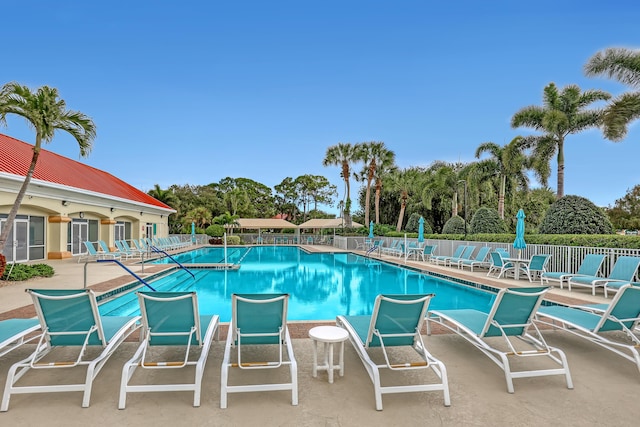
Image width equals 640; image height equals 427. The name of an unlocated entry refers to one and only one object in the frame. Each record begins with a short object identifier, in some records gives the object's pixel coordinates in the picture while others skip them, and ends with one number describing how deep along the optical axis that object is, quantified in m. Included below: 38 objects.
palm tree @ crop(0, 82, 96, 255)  9.31
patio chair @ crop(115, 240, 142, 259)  16.56
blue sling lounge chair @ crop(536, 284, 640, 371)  3.86
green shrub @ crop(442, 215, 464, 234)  23.84
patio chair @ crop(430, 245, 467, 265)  14.26
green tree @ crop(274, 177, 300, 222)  53.66
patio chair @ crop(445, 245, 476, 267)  13.84
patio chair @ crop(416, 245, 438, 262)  16.64
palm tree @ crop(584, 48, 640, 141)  12.09
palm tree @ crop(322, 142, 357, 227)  32.78
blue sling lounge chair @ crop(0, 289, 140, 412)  3.22
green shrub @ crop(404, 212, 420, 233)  31.30
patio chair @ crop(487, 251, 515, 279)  11.07
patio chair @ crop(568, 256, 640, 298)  7.96
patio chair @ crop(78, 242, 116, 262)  14.90
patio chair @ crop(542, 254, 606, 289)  8.94
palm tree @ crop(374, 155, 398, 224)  33.06
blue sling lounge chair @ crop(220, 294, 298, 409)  3.34
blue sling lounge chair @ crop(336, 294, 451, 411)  3.04
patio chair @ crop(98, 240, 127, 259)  15.86
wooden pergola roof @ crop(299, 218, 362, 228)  32.62
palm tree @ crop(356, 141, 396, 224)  32.81
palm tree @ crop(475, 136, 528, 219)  24.62
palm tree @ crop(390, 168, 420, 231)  33.50
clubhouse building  14.28
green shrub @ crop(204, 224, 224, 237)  31.72
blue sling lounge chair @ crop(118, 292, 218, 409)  3.24
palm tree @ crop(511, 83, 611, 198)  17.28
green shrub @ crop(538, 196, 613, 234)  12.40
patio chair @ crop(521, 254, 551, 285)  10.18
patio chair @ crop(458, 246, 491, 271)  12.75
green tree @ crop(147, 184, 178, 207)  35.56
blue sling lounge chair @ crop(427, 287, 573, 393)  3.39
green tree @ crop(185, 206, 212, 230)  37.19
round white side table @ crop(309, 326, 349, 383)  3.34
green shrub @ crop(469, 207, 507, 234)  19.83
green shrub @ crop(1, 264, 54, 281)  9.78
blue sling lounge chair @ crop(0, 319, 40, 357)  3.53
